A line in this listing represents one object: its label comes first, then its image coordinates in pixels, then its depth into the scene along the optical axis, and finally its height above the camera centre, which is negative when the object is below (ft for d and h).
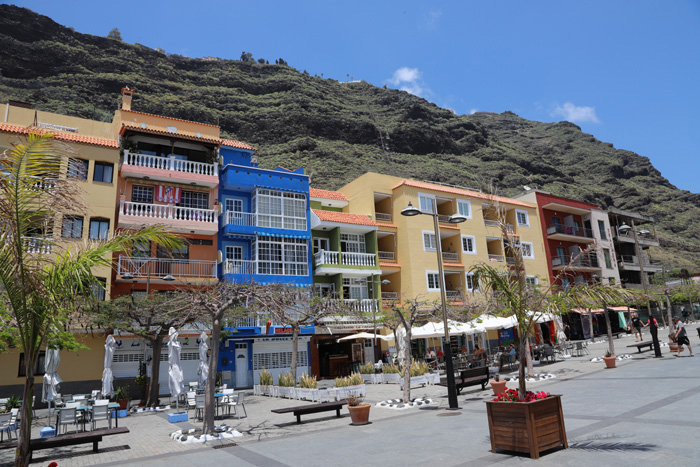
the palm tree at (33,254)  22.09 +4.83
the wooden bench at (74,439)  31.99 -6.54
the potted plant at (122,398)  61.04 -6.72
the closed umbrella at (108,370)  59.16 -2.84
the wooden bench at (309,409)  44.56 -6.74
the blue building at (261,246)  90.74 +19.75
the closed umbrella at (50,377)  52.90 -3.02
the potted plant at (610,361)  70.69 -5.63
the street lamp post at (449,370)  46.63 -3.85
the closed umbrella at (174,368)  58.13 -2.87
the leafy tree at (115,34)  328.88 +222.68
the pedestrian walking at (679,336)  72.21 -2.47
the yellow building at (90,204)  72.79 +24.96
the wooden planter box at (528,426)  25.98 -5.61
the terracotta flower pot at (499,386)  50.37 -6.12
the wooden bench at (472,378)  58.61 -6.09
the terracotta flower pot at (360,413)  42.19 -7.03
